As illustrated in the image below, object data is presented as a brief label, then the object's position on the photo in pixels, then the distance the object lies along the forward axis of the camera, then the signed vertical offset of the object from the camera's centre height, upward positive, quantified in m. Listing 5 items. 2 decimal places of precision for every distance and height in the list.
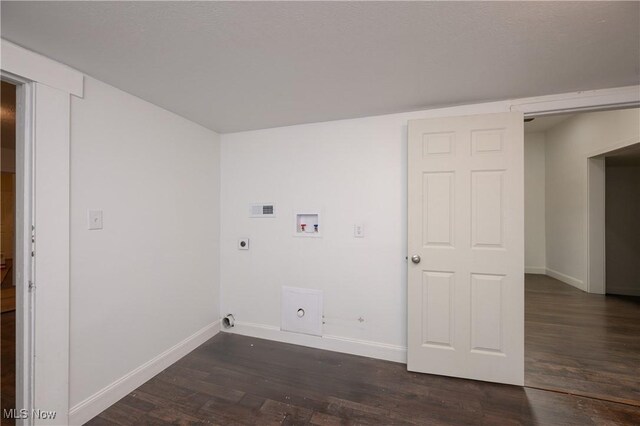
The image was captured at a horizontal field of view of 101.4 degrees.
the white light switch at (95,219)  1.73 -0.03
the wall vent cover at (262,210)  2.76 +0.04
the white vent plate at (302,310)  2.57 -0.97
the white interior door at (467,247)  1.99 -0.27
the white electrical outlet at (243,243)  2.83 -0.32
